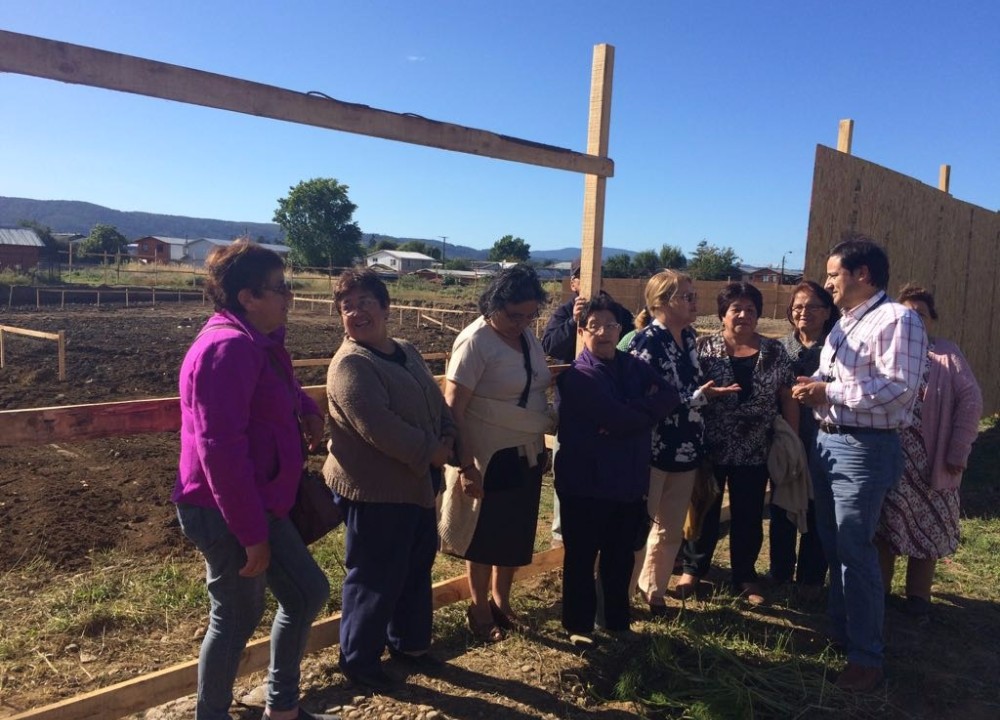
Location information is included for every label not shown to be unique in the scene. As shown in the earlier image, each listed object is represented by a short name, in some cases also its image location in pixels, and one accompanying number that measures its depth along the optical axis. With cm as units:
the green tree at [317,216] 7356
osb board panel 512
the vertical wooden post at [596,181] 405
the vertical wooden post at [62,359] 1177
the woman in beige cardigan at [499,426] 318
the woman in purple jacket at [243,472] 210
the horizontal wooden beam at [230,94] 233
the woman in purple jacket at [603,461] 319
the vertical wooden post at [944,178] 806
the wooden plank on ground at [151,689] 244
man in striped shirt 284
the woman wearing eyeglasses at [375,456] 271
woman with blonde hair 362
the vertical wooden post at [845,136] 576
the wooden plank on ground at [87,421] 242
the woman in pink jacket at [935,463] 366
